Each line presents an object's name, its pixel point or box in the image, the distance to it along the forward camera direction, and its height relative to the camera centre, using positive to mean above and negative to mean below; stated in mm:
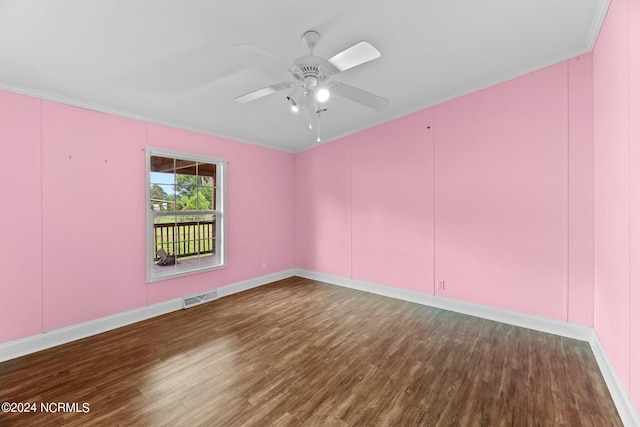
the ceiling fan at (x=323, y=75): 1782 +1088
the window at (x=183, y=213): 3479 -3
